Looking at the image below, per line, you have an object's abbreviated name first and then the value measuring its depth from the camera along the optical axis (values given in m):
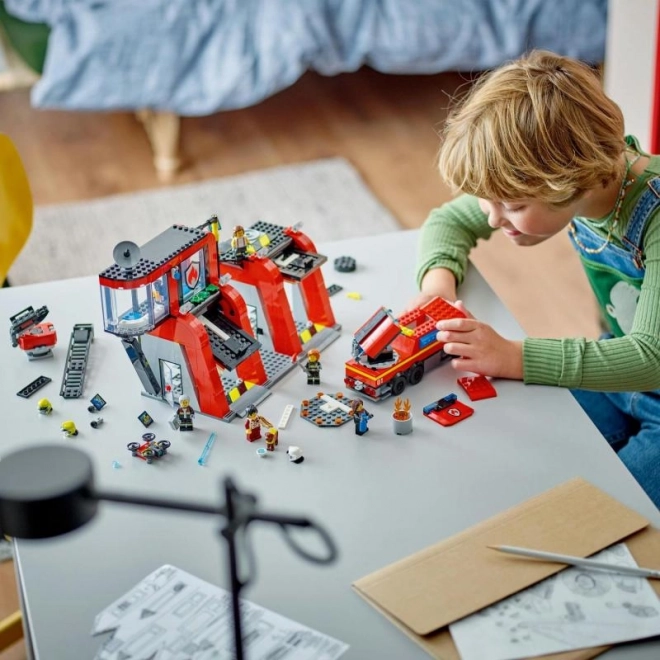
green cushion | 2.99
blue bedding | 2.88
